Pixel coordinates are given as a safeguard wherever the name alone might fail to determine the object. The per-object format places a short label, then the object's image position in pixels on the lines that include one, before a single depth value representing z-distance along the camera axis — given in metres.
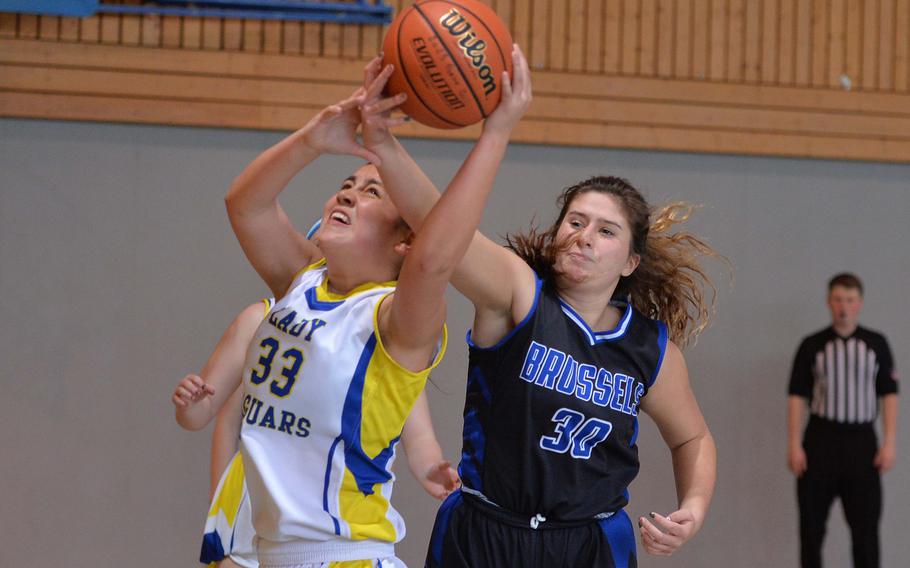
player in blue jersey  5.87
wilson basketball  4.68
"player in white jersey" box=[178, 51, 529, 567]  4.96
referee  11.98
